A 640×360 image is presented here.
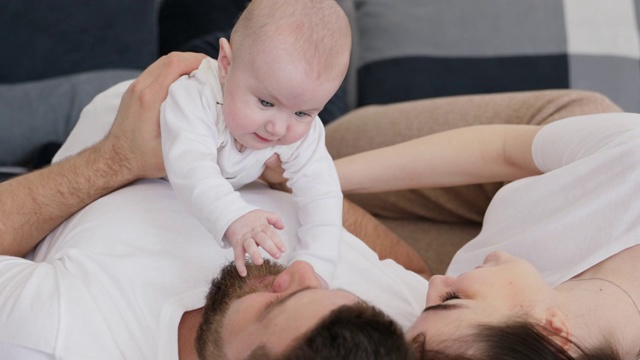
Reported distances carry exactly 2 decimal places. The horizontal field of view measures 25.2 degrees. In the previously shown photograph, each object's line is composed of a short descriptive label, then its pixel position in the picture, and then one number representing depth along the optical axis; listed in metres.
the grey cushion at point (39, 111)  1.82
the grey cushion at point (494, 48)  2.10
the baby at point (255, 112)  1.32
